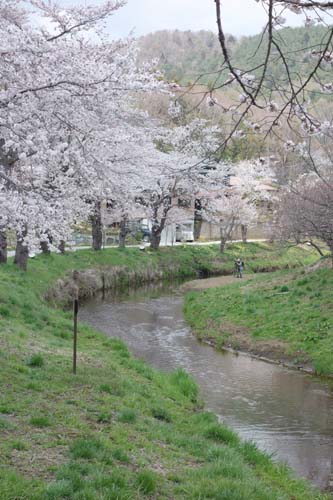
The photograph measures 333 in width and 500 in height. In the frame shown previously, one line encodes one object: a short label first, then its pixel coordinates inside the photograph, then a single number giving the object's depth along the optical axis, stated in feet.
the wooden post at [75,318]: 29.40
